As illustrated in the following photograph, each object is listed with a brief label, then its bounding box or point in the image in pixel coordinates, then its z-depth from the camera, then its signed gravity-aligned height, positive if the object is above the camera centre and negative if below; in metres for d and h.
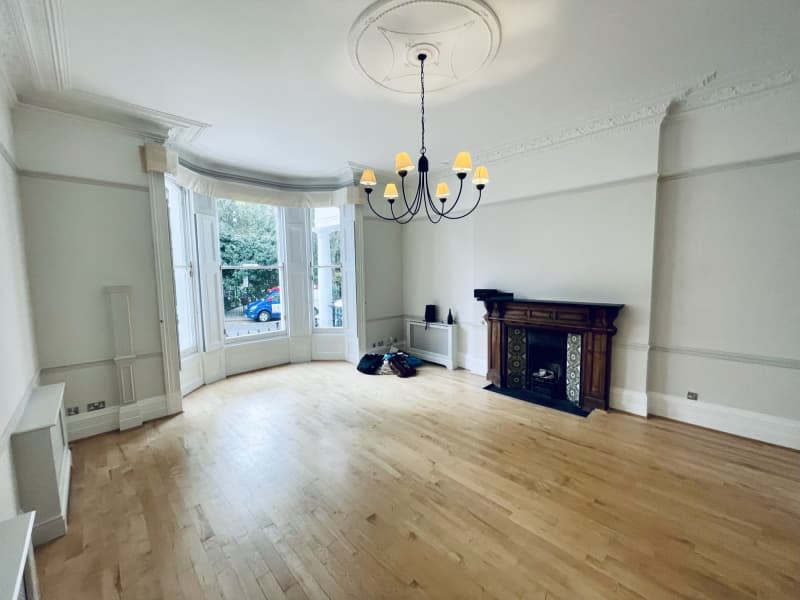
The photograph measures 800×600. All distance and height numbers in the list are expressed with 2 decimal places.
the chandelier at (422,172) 2.45 +0.80
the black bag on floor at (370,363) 5.10 -1.35
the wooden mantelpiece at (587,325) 3.57 -0.60
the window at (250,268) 4.98 +0.14
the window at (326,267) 5.64 +0.15
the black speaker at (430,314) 5.49 -0.64
